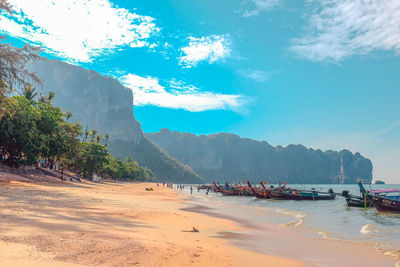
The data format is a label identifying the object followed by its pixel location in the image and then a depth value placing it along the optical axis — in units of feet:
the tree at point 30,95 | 144.52
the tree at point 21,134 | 76.95
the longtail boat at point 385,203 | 80.79
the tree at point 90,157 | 184.14
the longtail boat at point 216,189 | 247.54
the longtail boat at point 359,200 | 98.29
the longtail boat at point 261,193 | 148.60
